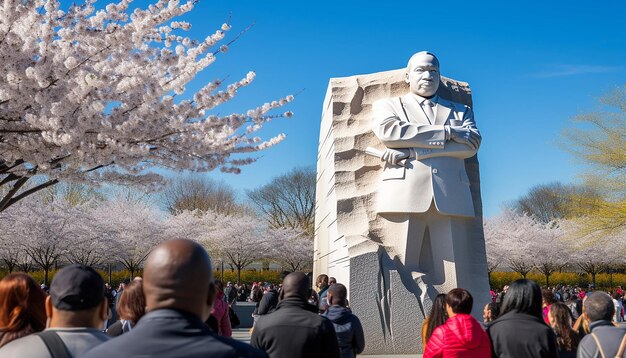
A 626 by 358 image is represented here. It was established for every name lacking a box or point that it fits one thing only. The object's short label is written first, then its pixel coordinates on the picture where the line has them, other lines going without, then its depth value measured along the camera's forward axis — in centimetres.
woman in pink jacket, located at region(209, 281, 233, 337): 728
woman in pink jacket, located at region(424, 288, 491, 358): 477
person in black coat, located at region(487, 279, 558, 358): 463
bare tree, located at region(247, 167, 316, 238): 4834
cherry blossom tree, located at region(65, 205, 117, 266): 3103
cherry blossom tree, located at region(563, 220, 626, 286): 3900
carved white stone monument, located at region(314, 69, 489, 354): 1180
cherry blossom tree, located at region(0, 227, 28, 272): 2838
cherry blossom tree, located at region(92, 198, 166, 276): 3391
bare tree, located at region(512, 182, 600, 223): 5388
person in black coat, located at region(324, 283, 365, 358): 566
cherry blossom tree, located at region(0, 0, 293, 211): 782
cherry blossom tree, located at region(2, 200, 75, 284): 2895
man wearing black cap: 296
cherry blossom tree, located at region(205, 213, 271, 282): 4019
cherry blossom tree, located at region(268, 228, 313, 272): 4162
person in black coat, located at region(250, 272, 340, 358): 448
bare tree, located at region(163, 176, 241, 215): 5206
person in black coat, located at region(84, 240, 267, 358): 221
